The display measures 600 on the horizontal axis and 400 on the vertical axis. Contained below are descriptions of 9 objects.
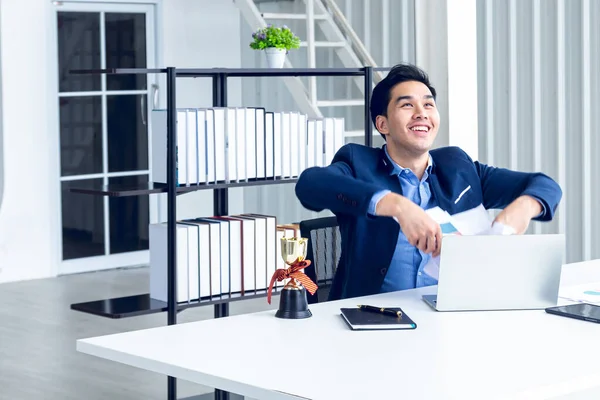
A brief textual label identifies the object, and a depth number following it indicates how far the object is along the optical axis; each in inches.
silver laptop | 138.1
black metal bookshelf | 229.6
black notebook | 129.3
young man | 164.0
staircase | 389.8
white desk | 102.7
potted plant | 289.8
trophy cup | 136.4
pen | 134.7
